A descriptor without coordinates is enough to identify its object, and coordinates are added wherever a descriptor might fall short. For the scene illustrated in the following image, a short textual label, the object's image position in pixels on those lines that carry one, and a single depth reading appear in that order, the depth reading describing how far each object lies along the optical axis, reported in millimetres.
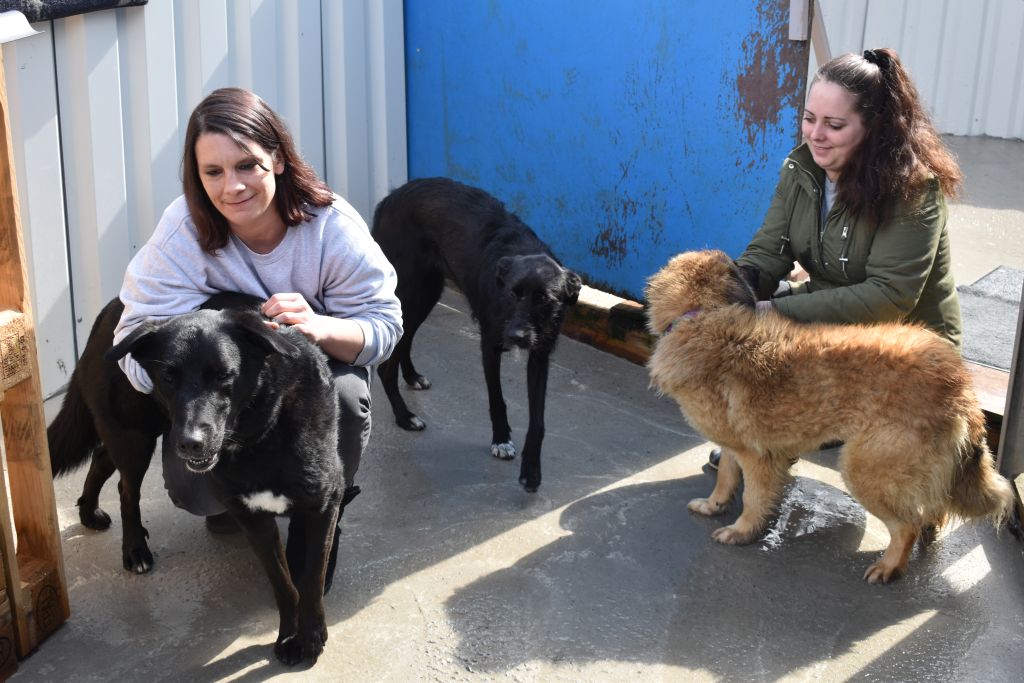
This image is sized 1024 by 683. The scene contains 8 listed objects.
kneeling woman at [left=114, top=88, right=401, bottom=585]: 2803
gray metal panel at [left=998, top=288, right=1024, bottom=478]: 3592
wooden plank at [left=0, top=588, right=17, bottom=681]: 2738
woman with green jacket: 3447
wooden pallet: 2680
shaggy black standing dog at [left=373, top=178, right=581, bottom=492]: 4004
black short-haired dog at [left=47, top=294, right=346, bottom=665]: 2430
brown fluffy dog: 3090
